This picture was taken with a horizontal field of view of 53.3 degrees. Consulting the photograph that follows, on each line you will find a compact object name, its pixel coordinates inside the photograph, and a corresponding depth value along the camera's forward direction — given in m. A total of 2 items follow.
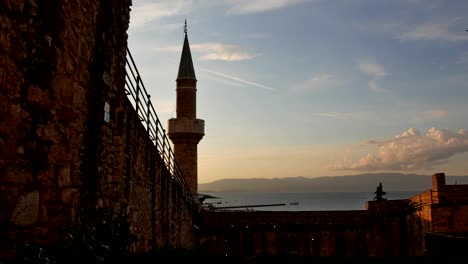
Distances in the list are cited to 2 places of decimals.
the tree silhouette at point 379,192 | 44.59
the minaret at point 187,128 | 29.03
